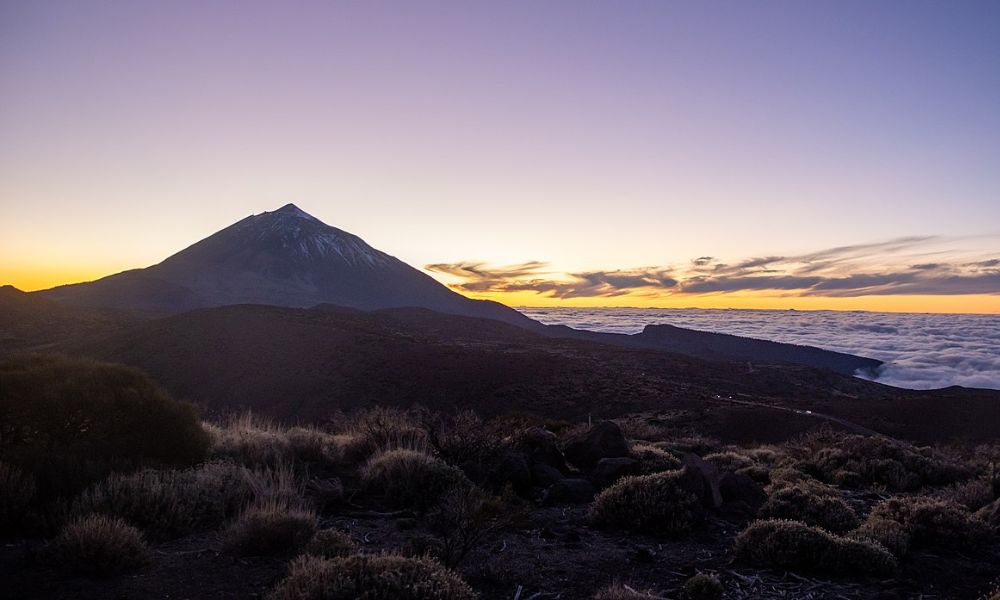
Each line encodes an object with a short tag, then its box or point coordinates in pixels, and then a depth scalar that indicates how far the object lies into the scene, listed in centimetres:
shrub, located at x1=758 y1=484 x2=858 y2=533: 722
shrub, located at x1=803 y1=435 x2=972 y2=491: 1039
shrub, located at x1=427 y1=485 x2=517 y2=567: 532
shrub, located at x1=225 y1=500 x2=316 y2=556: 548
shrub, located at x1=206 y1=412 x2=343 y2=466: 934
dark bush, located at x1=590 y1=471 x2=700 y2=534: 693
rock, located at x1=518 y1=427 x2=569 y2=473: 988
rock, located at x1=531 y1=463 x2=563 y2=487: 901
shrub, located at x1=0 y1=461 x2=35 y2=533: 561
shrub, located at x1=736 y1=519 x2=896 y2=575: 575
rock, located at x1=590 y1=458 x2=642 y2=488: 904
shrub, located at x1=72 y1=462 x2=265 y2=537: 595
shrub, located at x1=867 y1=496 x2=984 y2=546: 687
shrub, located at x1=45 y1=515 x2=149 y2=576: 483
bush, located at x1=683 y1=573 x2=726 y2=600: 503
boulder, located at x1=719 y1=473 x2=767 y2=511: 813
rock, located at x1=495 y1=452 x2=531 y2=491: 869
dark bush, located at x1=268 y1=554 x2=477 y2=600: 362
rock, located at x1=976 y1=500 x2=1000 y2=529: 750
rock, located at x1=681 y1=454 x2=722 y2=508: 766
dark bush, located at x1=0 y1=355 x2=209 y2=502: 644
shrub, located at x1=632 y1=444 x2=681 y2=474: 989
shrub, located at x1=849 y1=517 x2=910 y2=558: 634
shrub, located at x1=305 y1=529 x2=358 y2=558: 525
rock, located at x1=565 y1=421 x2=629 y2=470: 1023
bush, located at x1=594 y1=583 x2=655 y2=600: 445
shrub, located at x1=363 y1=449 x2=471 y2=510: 766
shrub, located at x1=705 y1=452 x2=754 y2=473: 1123
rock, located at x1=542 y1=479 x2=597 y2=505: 827
